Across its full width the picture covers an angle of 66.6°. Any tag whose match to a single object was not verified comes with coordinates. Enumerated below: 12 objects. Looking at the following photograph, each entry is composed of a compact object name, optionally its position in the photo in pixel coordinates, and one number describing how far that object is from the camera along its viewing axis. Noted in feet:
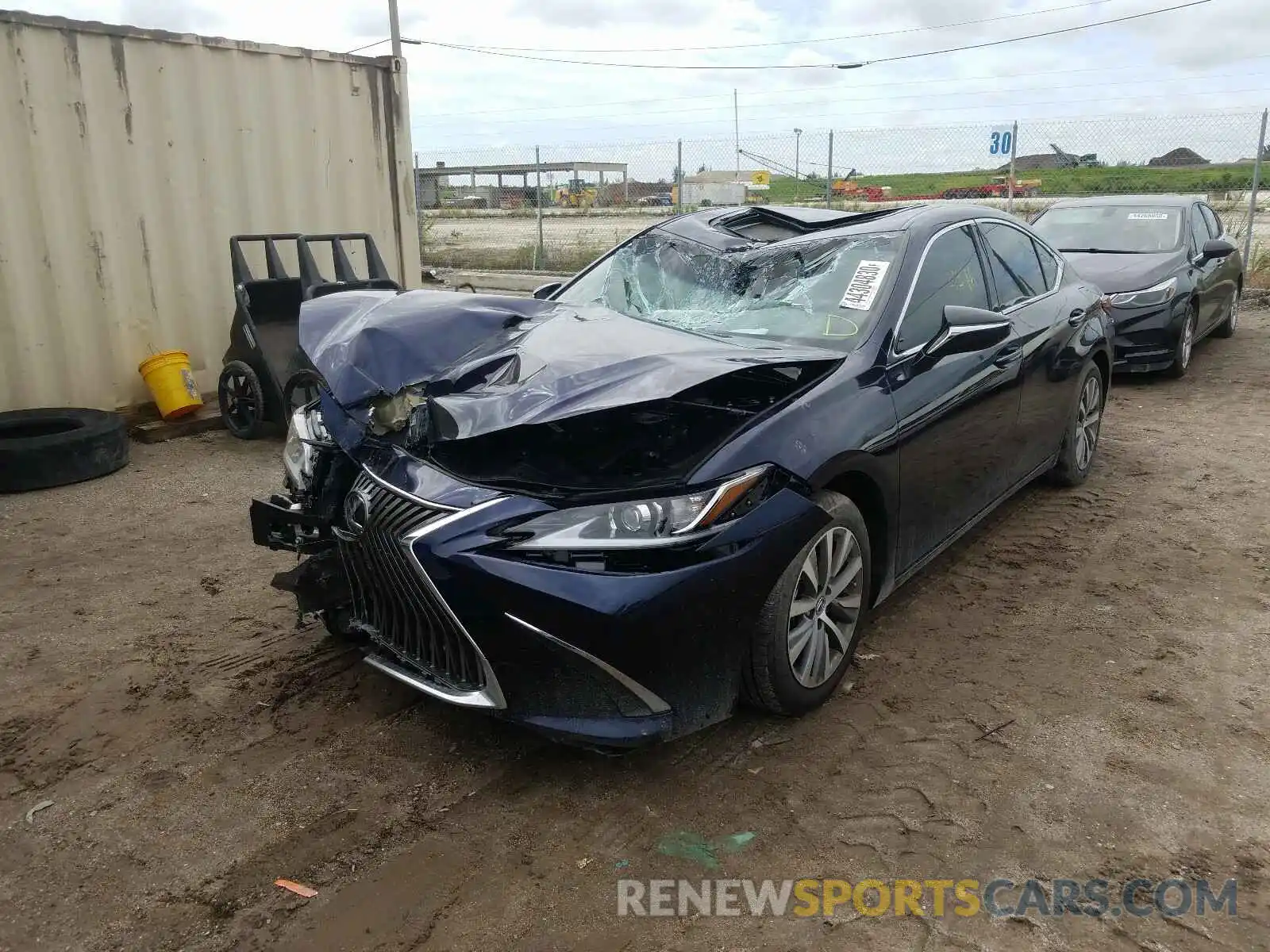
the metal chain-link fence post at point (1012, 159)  44.34
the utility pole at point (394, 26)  45.22
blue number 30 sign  44.52
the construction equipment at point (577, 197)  79.99
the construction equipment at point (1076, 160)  46.62
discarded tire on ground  19.56
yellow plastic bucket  24.26
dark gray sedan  27.55
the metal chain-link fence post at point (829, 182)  46.32
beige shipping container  22.80
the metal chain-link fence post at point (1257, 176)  42.70
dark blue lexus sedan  8.81
